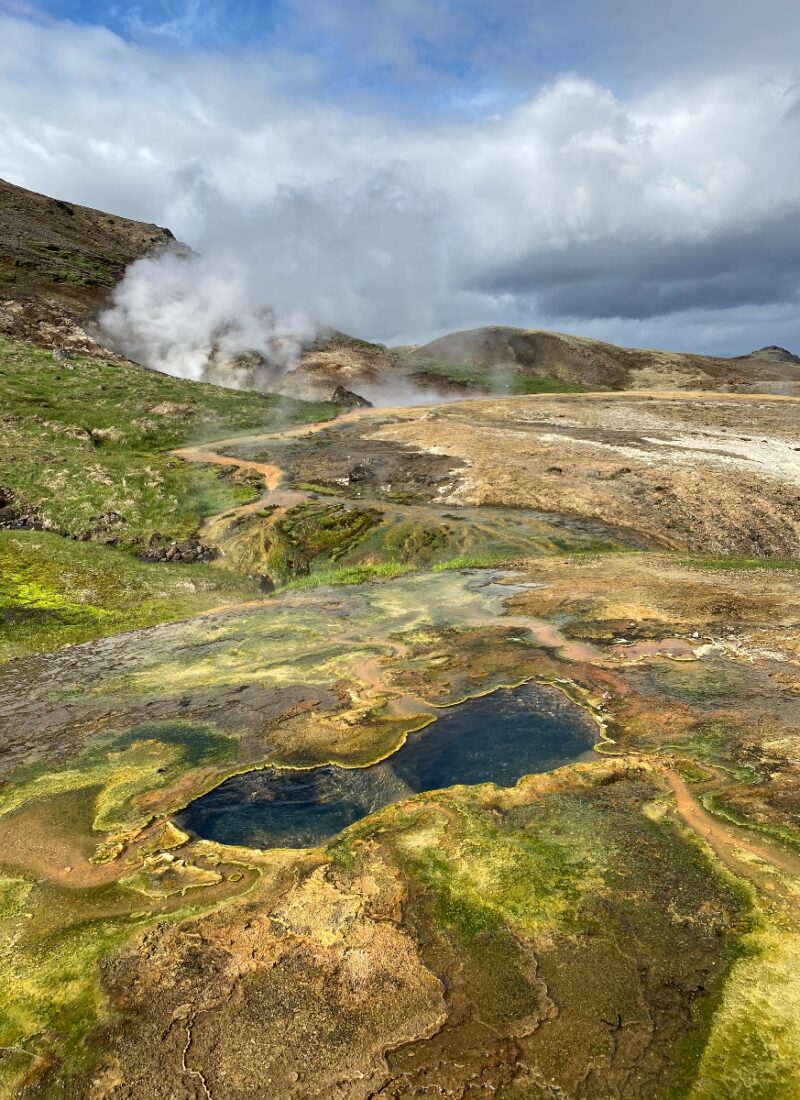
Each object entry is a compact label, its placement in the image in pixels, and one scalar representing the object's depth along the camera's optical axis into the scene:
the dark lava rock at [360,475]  42.38
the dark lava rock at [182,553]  33.66
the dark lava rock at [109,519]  36.66
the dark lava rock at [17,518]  35.75
